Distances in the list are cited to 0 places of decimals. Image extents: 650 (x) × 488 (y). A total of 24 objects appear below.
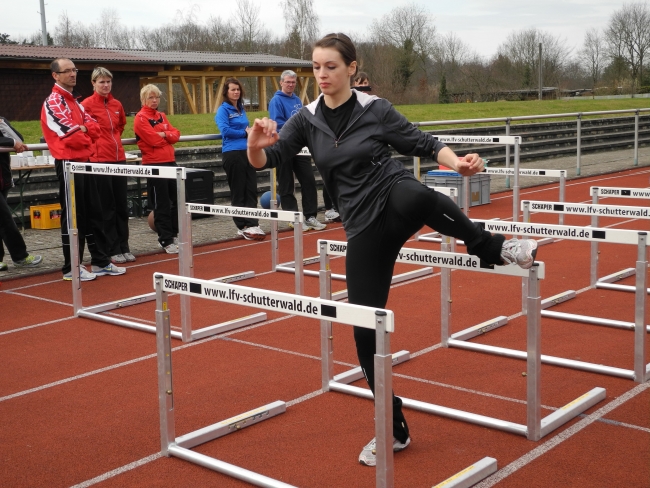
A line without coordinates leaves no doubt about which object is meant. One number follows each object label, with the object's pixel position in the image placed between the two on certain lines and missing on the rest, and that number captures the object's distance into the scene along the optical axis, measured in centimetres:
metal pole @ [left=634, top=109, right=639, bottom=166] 1921
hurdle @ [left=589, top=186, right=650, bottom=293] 709
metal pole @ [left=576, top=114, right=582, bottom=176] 1784
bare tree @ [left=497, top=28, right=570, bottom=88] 6009
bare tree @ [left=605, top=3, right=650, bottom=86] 6739
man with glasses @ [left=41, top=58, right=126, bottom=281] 820
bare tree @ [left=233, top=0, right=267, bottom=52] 5844
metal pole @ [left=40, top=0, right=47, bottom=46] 3888
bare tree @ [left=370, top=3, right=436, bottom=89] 5995
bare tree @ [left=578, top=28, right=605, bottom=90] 7050
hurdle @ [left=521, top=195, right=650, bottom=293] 611
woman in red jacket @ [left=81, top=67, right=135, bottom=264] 898
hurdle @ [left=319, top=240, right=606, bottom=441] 423
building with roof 2412
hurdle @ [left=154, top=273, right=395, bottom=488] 328
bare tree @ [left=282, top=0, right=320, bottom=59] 6100
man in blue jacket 1136
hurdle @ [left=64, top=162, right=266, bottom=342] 651
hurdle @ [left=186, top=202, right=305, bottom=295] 707
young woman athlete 364
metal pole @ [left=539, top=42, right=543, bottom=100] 5266
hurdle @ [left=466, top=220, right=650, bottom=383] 518
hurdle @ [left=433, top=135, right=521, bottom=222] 1081
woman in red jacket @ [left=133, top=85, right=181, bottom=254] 986
